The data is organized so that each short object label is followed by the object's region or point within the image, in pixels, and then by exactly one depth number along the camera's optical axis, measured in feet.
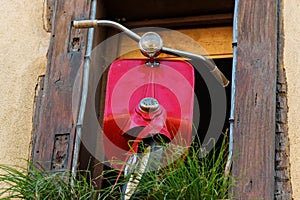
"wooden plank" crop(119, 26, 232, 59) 13.35
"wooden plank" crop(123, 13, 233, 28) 13.41
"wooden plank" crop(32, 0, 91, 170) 11.96
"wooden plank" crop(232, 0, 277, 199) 11.10
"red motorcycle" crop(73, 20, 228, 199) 11.50
